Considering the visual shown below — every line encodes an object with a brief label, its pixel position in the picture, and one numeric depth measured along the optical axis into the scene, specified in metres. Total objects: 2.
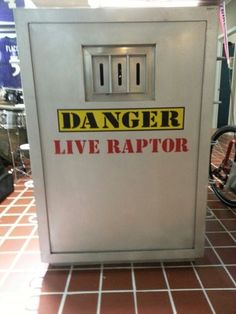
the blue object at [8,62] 3.81
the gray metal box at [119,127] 1.31
